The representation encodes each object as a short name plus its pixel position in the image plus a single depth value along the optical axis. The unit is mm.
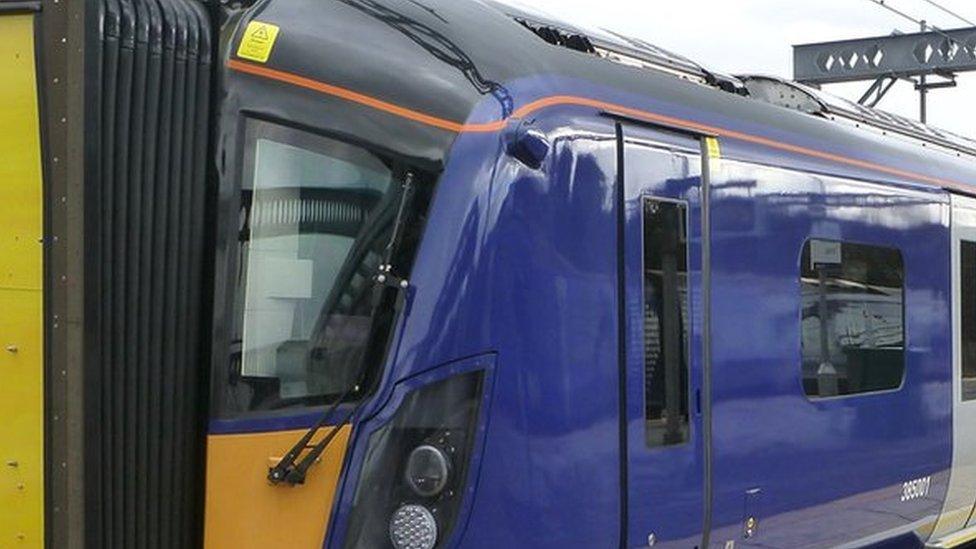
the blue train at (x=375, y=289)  4473
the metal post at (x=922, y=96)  24927
